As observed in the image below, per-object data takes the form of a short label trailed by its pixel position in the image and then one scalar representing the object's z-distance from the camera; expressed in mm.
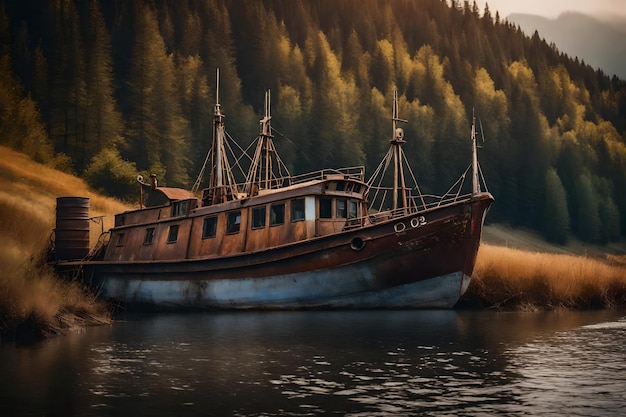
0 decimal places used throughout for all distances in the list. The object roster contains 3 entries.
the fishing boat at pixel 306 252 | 33188
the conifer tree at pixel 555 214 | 95625
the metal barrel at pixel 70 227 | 38906
